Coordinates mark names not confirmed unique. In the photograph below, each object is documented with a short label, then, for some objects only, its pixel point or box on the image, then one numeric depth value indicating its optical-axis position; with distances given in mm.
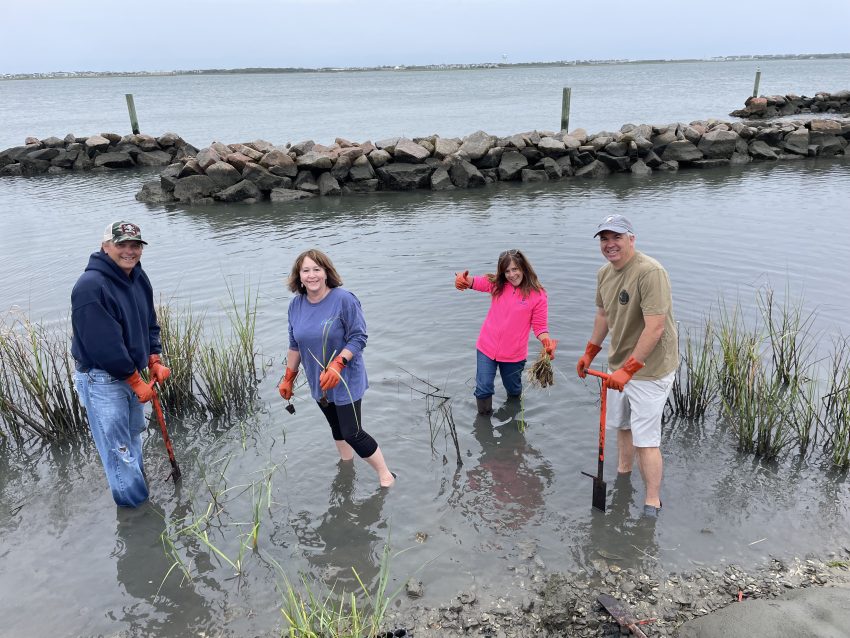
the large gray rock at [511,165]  19047
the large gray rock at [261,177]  17844
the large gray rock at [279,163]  18203
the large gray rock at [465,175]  18391
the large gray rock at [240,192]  17562
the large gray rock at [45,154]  24531
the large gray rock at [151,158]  25703
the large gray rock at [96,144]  25250
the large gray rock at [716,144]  20609
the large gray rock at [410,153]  18469
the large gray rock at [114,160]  25297
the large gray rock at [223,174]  17750
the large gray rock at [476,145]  18844
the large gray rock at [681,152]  20234
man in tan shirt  4199
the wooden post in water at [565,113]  25812
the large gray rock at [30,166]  24438
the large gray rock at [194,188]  17719
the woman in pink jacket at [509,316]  5742
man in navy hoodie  4230
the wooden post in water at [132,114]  27362
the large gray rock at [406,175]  18375
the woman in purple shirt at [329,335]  4641
